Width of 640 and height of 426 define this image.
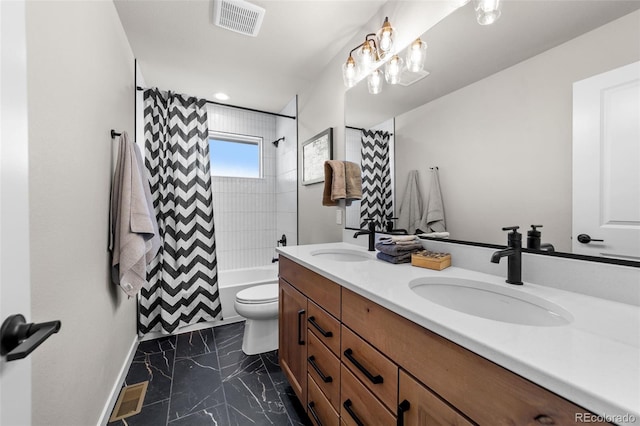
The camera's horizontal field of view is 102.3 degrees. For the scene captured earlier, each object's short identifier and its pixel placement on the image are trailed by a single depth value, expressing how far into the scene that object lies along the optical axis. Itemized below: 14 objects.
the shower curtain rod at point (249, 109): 2.90
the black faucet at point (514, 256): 0.88
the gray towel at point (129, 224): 1.45
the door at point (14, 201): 0.43
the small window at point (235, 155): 3.19
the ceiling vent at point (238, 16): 1.56
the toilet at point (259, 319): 1.99
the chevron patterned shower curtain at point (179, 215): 2.37
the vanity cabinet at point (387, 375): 0.49
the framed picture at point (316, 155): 2.16
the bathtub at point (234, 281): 2.66
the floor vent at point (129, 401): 1.45
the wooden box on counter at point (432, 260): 1.11
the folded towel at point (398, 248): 1.24
